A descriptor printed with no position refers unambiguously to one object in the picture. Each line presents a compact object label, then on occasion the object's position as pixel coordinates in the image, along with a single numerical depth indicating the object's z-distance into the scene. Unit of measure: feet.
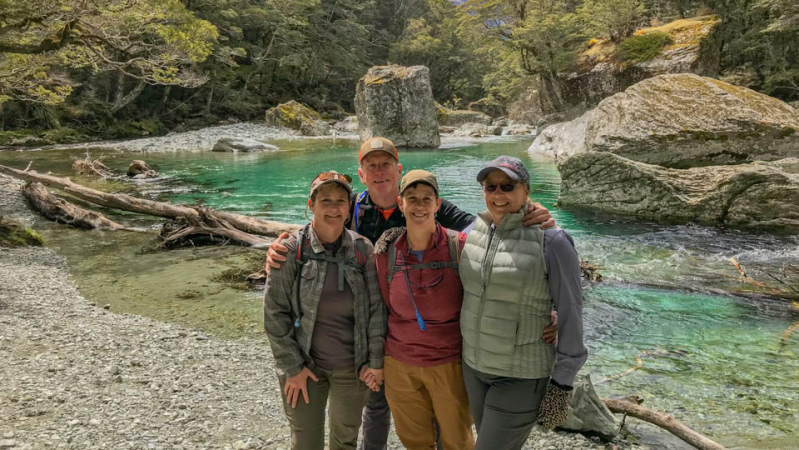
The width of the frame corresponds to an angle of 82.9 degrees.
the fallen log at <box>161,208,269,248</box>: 30.76
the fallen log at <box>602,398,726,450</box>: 10.73
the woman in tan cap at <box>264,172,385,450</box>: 8.30
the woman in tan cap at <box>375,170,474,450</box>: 8.15
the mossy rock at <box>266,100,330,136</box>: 121.49
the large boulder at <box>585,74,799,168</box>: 37.17
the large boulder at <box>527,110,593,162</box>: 68.08
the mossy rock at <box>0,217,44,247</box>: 28.55
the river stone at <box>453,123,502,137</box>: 127.44
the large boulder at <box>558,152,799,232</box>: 31.09
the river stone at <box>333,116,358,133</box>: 130.94
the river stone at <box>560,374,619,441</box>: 11.43
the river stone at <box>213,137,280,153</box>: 89.20
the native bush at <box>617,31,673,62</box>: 72.79
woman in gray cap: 7.26
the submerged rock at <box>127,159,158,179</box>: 58.76
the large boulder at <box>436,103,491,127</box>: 141.22
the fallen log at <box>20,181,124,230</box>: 35.24
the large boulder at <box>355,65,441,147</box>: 92.79
